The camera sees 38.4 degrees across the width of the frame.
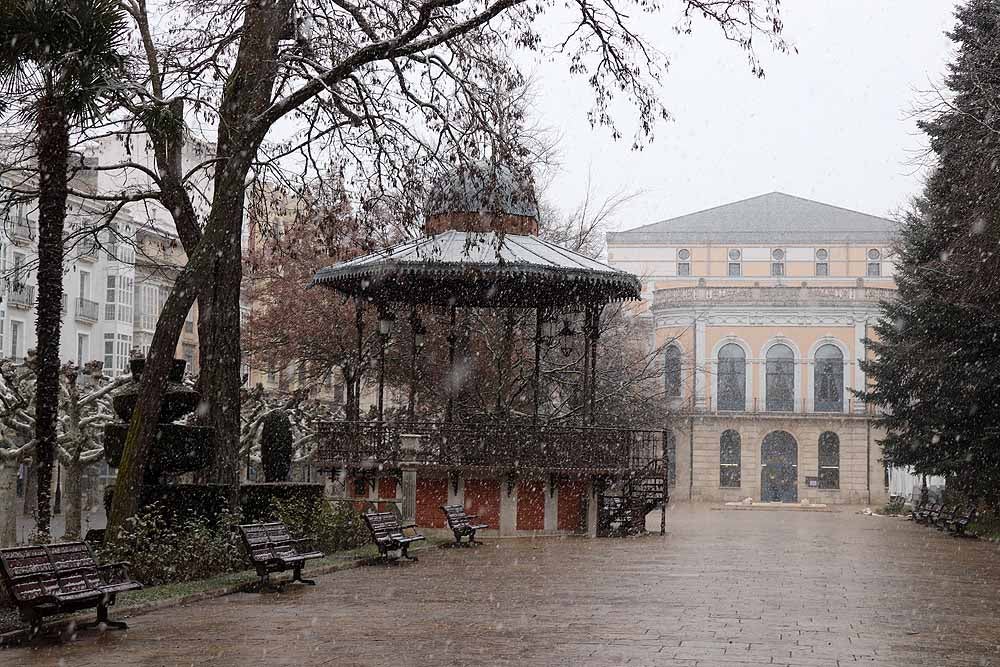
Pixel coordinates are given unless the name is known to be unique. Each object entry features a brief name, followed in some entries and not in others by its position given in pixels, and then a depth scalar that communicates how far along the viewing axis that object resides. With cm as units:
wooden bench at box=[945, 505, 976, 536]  3294
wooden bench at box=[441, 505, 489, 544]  2552
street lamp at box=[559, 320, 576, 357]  2981
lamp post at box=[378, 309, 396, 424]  2925
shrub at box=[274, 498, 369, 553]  2133
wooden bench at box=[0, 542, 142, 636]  1191
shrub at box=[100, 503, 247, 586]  1608
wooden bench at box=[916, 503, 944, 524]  3716
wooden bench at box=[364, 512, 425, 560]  2103
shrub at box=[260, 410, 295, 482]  2408
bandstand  2800
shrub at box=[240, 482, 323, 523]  2162
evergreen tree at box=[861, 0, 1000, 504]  2438
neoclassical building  6888
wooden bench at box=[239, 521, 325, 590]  1636
